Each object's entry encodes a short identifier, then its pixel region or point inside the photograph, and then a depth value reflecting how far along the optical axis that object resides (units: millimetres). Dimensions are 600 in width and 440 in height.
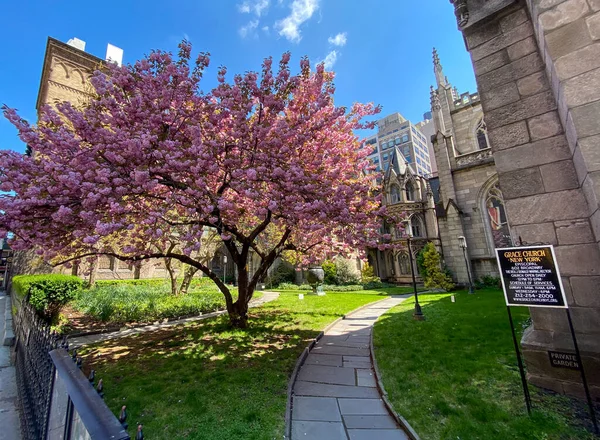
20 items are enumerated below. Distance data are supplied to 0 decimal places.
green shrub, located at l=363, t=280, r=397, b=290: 26406
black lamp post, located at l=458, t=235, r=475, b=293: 18309
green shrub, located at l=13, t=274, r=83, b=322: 9637
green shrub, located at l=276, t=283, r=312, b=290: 27598
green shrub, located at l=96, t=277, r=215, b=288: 28150
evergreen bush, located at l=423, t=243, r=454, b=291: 20281
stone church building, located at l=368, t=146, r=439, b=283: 28289
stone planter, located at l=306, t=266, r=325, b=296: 20328
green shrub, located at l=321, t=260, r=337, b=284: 27641
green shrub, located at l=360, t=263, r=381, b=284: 28656
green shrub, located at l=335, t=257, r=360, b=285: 27875
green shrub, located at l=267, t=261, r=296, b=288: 31483
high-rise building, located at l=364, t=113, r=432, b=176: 80938
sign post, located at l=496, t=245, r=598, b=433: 3914
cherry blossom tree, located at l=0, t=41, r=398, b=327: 5531
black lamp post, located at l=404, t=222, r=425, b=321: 10336
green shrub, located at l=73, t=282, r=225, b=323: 11656
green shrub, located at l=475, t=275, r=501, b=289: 18359
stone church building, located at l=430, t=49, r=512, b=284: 19422
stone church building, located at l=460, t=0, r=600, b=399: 4059
